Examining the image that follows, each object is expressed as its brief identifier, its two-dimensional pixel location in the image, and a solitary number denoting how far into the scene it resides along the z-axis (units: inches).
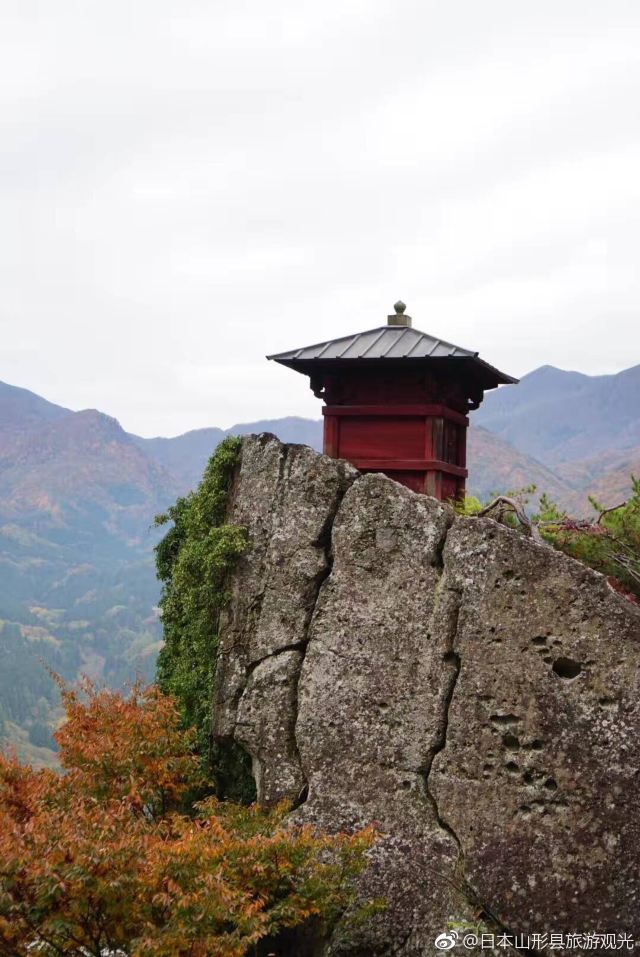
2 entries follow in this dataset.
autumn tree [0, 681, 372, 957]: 310.0
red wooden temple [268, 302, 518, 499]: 516.7
